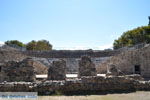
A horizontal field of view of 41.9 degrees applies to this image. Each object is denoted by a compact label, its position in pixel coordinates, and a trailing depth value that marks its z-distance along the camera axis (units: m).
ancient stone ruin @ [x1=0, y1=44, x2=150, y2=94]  11.16
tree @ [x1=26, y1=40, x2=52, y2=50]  43.91
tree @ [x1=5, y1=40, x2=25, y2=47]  52.87
